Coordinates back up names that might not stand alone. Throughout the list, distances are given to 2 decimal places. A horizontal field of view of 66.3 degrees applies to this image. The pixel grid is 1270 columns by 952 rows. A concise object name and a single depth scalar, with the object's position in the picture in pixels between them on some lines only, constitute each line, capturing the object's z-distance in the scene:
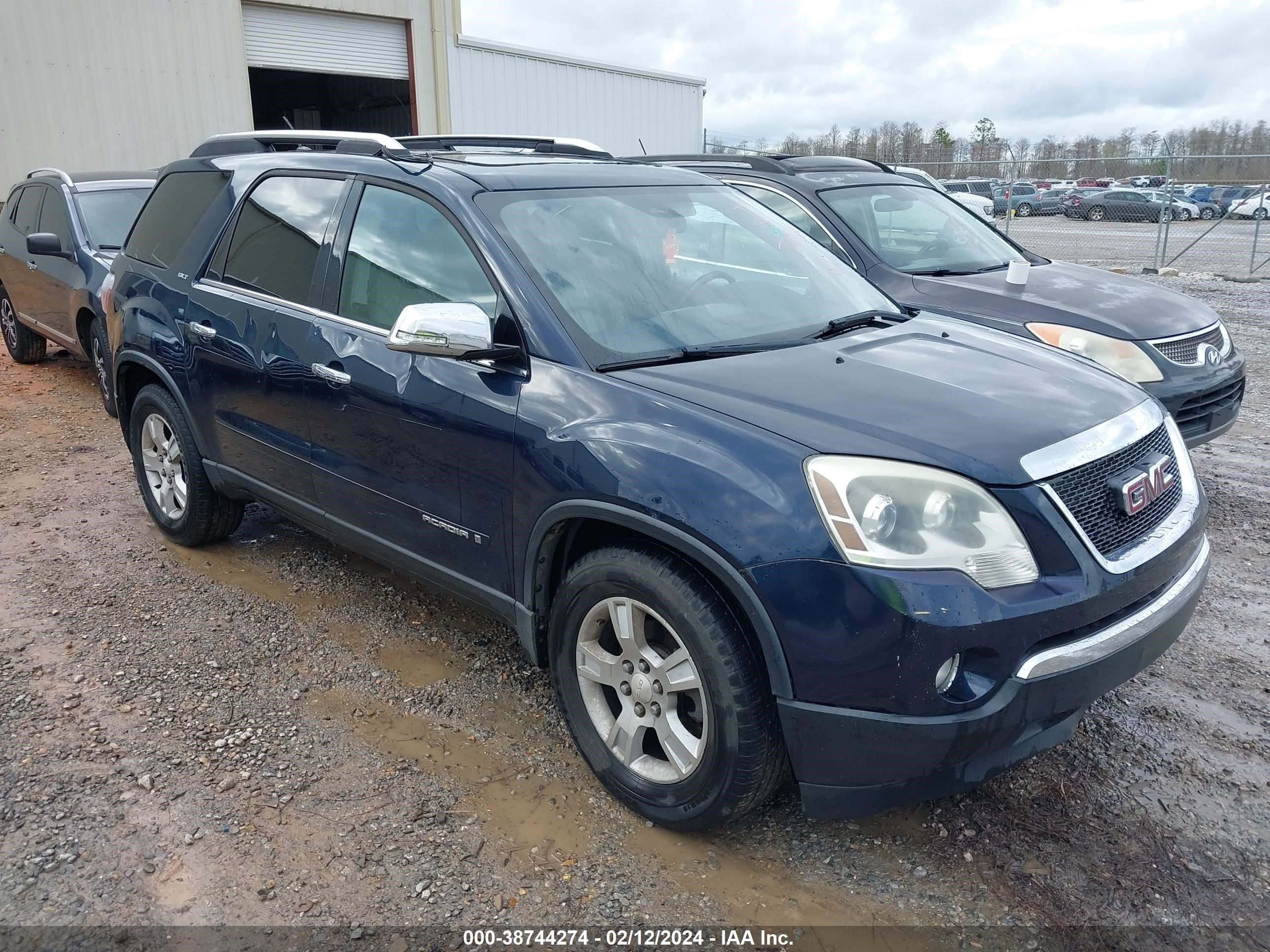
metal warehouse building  13.23
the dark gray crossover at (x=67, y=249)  7.44
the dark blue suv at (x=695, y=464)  2.39
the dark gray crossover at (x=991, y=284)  5.37
